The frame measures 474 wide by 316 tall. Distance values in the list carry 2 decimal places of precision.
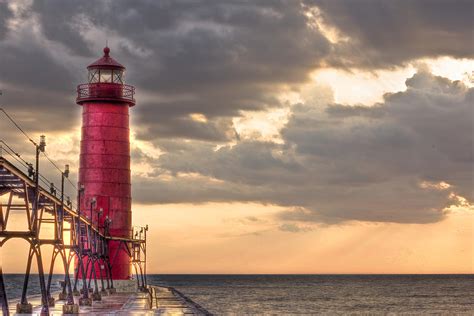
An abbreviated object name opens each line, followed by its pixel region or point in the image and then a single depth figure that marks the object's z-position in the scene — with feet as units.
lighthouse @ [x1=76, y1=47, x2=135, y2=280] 232.53
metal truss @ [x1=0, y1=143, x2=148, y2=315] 122.21
